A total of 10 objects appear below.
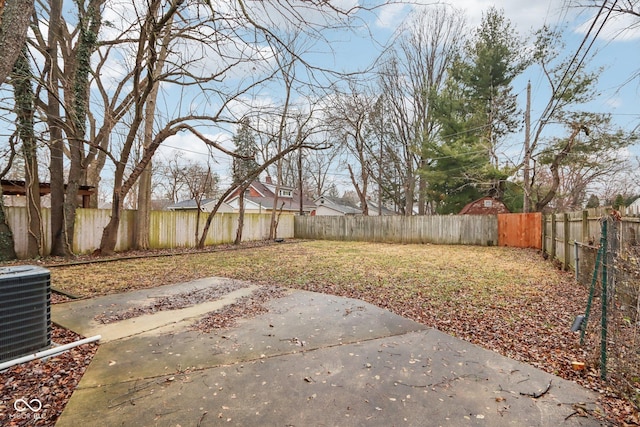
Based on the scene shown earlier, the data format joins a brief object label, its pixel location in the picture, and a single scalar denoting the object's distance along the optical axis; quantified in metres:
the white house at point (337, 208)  28.38
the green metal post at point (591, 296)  2.79
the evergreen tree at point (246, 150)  17.10
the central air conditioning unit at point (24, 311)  2.20
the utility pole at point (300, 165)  18.08
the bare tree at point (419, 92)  17.00
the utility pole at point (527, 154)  12.09
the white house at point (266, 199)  24.08
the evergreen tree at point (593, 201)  17.24
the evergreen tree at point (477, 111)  15.12
